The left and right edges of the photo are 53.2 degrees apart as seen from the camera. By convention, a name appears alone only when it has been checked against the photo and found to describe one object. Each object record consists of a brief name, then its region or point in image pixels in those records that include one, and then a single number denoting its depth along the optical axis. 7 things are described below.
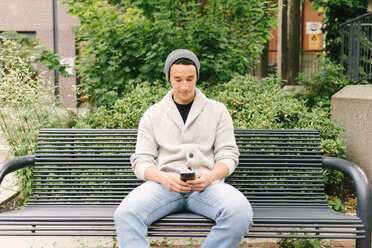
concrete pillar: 4.56
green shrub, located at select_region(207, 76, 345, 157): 4.23
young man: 2.38
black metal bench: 3.13
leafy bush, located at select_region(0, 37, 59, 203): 4.25
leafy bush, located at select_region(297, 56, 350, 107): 6.40
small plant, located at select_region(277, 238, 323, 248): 3.24
